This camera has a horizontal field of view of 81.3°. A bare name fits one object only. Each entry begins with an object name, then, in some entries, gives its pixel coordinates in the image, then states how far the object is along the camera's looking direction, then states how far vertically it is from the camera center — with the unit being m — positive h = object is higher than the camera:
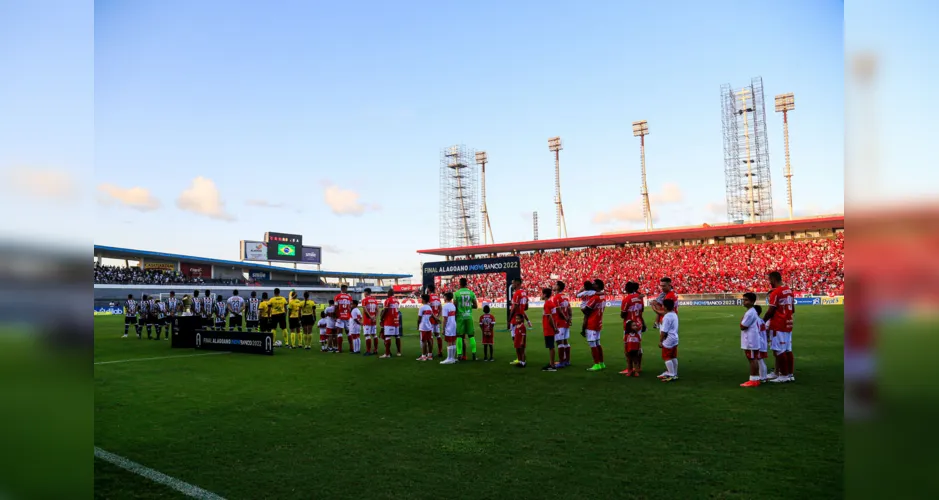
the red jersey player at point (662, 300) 10.97 -0.66
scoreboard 78.12 +4.82
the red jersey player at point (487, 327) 14.16 -1.39
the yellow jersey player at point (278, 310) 18.92 -1.06
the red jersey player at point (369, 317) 15.52 -1.16
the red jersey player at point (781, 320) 9.87 -1.01
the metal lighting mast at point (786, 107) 60.69 +17.60
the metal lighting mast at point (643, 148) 60.40 +13.57
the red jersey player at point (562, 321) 12.40 -1.13
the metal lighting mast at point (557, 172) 66.81 +12.33
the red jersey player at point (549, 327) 12.34 -1.25
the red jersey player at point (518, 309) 12.77 -0.86
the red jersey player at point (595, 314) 11.84 -0.95
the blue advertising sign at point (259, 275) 85.88 +0.81
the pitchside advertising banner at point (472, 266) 23.75 +0.33
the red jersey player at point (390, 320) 15.34 -1.24
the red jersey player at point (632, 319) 10.78 -0.99
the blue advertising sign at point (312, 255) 87.44 +3.78
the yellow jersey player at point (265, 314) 19.08 -1.20
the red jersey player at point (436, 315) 14.57 -1.12
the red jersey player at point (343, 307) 16.66 -0.90
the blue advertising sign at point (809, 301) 38.61 -2.65
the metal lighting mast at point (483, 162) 74.25 +15.13
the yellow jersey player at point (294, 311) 18.41 -1.08
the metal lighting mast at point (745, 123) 60.62 +15.93
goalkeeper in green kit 14.14 -0.96
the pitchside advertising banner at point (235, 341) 16.38 -1.92
